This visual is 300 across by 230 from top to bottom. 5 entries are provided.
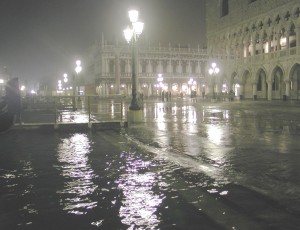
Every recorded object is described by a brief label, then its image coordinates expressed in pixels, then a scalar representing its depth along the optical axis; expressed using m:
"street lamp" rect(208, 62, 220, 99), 48.38
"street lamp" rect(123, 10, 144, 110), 16.80
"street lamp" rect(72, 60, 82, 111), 35.54
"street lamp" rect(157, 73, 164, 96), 77.94
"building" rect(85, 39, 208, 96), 84.00
